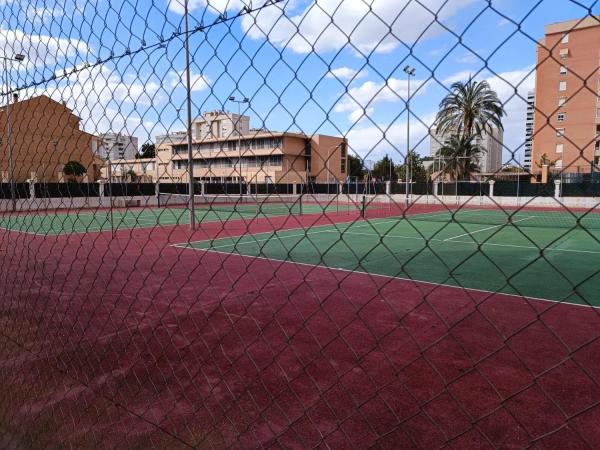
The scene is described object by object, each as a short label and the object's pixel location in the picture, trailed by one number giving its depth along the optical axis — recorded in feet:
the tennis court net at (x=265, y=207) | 86.63
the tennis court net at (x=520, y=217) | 61.11
